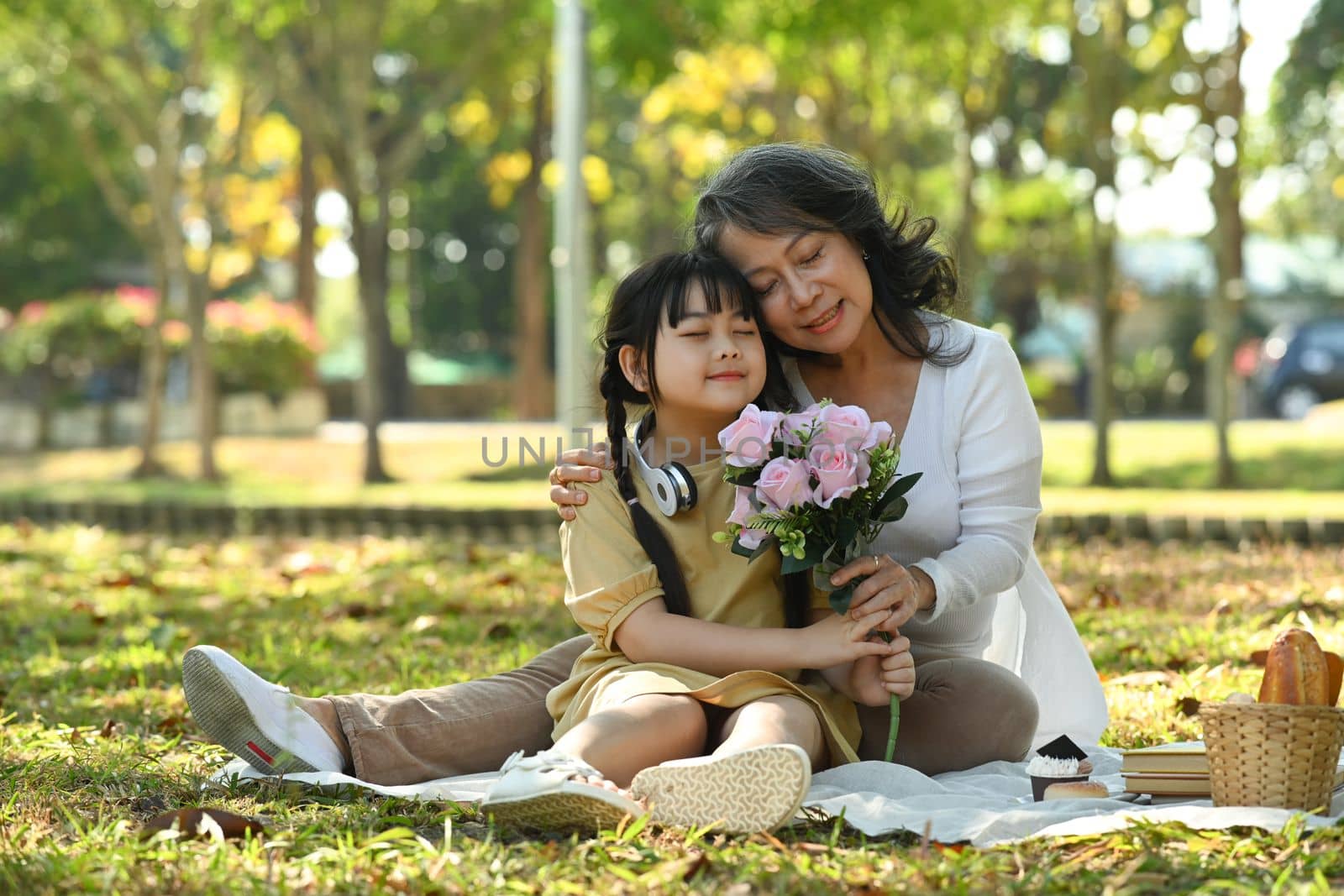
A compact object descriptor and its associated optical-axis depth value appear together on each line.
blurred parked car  21.59
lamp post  10.61
